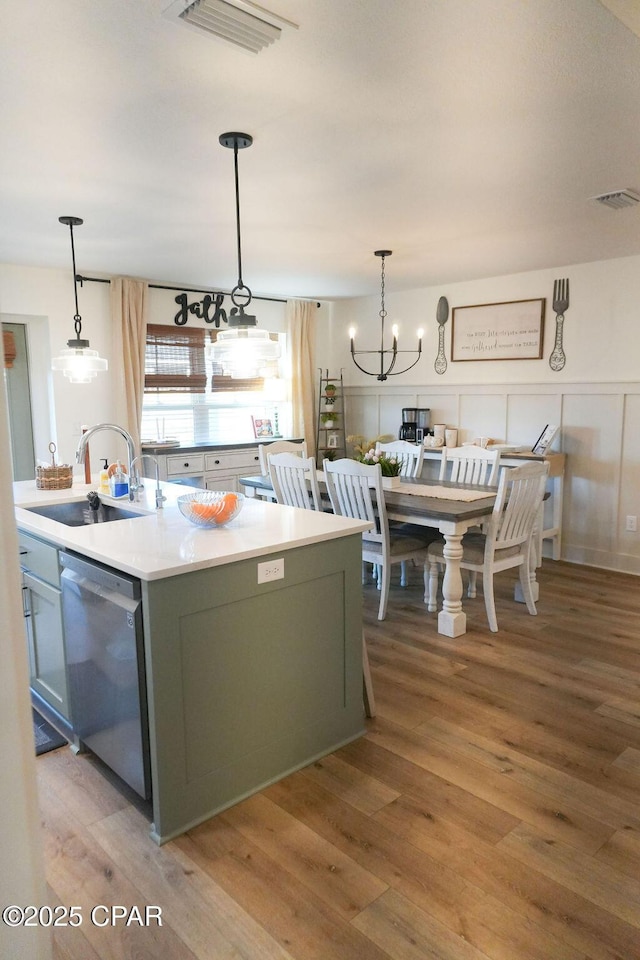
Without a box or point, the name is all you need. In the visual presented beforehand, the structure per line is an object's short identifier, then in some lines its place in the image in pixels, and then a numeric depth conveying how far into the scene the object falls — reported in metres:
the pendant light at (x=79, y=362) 3.40
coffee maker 6.19
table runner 3.87
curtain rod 5.29
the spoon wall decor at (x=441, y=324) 5.98
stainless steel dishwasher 2.04
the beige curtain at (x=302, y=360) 6.86
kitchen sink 3.25
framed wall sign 5.38
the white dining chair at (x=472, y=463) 4.41
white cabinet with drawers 5.69
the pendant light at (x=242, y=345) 2.58
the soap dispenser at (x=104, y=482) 3.42
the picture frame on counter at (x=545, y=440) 5.13
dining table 3.56
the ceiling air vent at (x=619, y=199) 3.13
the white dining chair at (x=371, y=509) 3.81
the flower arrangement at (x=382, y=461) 4.18
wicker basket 3.50
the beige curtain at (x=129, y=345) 5.47
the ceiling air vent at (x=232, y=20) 1.60
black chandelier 4.20
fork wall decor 5.14
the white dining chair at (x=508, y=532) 3.66
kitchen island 2.01
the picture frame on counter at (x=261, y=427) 6.75
